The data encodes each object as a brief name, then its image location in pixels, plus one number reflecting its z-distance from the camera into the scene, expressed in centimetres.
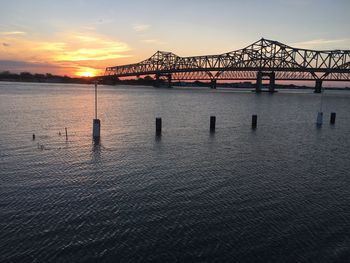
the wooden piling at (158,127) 2816
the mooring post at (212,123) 3091
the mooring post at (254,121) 3435
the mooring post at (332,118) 3841
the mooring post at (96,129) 2496
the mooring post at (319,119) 3719
